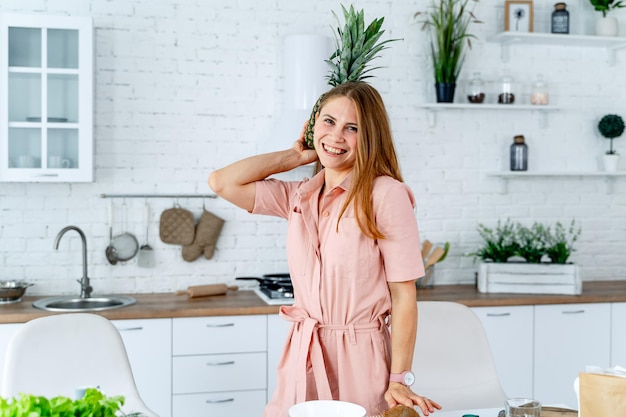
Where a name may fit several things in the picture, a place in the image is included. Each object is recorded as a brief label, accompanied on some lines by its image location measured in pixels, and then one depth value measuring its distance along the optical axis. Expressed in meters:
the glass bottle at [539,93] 4.49
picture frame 4.48
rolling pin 3.89
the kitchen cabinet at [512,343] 3.92
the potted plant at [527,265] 4.09
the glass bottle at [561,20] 4.50
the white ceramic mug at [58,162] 3.72
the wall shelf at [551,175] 4.46
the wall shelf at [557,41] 4.42
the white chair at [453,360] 2.75
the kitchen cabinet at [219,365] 3.59
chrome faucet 3.89
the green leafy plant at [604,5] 4.54
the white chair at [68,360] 2.51
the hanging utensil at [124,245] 4.09
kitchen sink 3.78
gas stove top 3.77
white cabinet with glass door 3.66
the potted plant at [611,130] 4.61
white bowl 1.70
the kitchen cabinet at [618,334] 4.05
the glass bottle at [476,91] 4.41
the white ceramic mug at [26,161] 3.68
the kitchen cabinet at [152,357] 3.52
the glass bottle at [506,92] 4.46
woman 2.12
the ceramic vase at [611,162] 4.61
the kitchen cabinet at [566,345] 3.98
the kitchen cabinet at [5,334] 3.38
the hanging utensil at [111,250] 4.07
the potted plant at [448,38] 4.34
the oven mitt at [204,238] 4.18
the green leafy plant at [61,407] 1.08
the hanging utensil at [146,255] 4.13
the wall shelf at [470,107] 4.34
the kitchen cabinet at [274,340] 3.68
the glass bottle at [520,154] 4.49
